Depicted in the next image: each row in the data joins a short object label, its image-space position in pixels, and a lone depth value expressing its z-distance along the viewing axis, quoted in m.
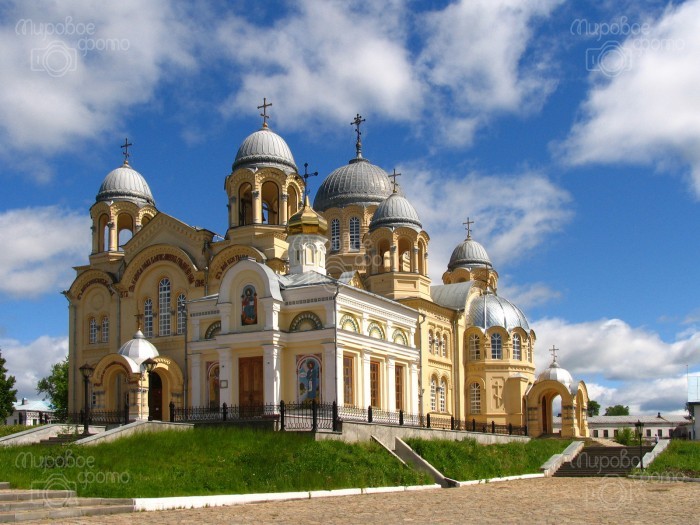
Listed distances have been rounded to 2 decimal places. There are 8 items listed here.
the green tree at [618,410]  119.19
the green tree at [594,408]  103.00
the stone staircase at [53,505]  12.73
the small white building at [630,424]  78.12
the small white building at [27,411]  60.59
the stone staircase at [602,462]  26.84
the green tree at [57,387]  52.84
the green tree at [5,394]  46.62
